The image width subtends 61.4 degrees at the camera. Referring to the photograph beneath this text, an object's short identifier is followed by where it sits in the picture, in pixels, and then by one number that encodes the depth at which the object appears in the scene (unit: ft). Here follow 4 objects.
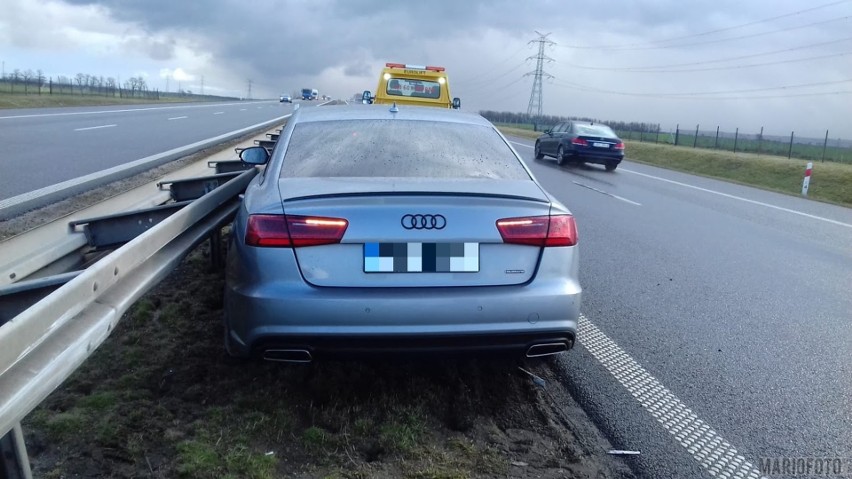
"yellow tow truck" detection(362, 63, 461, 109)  63.57
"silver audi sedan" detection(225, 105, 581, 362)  11.34
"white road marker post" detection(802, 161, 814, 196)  68.64
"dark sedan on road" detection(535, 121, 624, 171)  77.66
